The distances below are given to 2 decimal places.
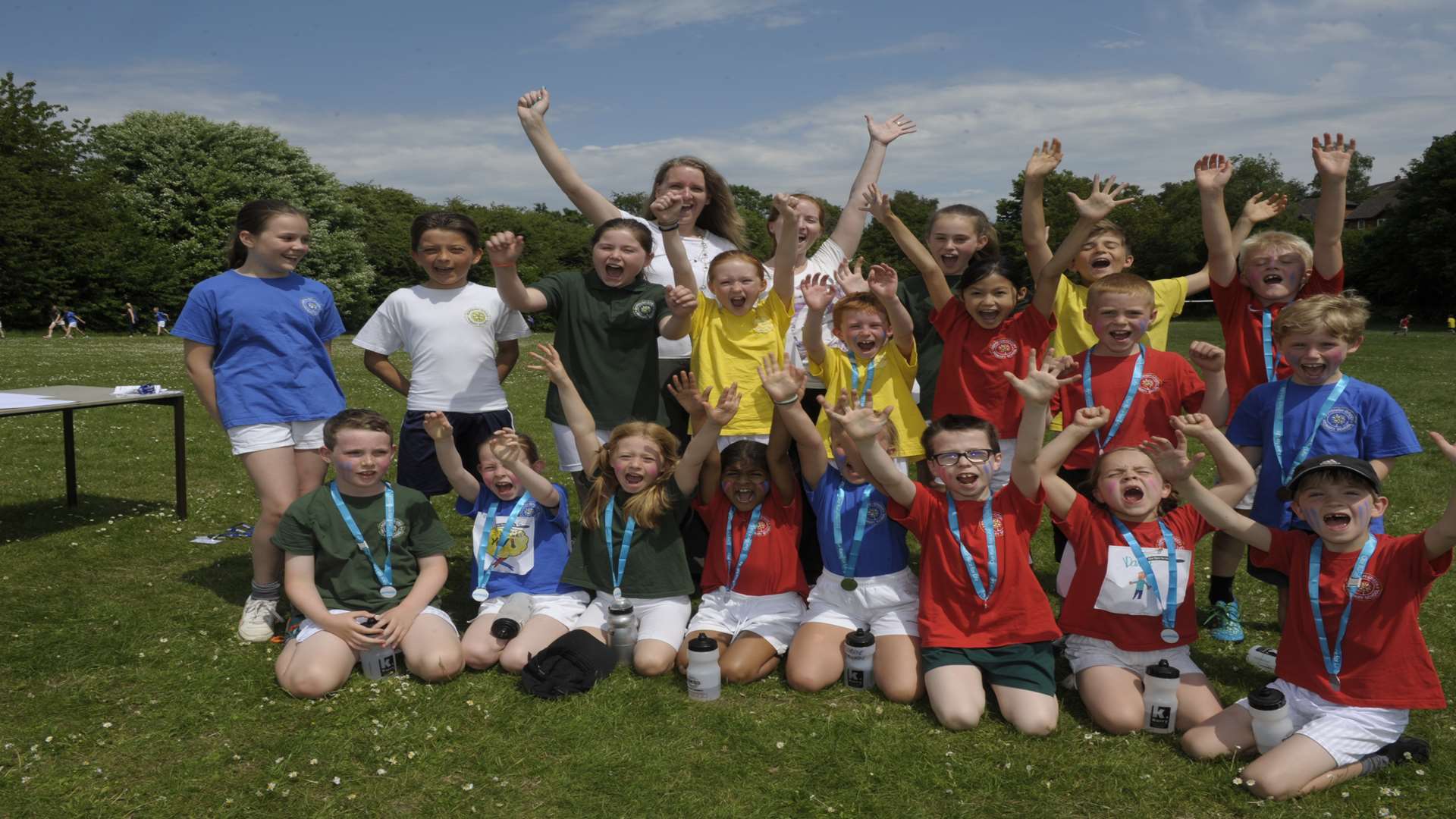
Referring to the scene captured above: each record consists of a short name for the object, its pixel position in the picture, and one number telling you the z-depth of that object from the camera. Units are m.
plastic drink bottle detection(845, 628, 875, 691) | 4.86
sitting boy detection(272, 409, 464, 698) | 4.94
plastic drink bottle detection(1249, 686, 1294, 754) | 3.95
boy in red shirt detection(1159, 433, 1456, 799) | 3.88
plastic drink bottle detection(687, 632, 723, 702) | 4.76
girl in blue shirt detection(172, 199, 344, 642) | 5.59
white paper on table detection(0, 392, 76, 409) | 7.22
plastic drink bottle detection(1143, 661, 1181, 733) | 4.31
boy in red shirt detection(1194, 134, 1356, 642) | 5.32
